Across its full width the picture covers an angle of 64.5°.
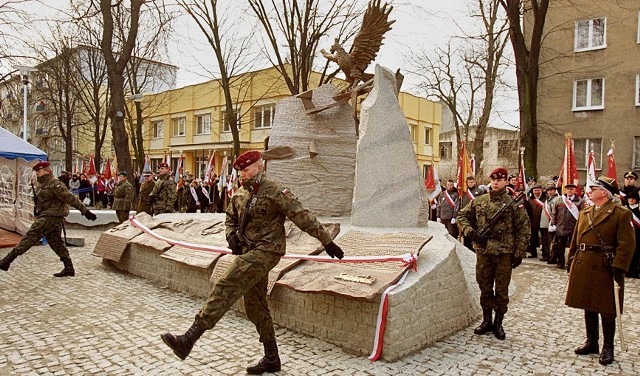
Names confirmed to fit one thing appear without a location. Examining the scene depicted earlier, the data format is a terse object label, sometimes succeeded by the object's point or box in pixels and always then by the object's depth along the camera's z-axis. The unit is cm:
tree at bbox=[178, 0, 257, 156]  1817
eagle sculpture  891
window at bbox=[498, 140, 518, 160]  3662
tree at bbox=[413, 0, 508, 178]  1961
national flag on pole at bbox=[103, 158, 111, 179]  2422
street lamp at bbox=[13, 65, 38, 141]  1517
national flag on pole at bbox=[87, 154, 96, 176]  2342
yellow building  2931
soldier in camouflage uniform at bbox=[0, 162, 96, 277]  793
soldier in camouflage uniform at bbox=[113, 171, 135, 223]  1262
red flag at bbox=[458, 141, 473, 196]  1285
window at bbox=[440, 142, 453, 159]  4422
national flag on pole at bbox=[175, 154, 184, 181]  1995
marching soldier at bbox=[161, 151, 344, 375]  415
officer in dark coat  481
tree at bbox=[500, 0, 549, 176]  1454
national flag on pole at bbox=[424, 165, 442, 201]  1338
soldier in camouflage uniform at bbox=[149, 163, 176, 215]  1053
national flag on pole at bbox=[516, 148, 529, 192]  1240
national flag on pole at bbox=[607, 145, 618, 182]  1085
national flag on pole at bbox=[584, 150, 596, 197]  881
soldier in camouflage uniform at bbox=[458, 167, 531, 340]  543
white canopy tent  1189
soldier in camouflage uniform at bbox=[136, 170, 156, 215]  1134
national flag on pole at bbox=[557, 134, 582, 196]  1111
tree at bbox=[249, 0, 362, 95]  1734
